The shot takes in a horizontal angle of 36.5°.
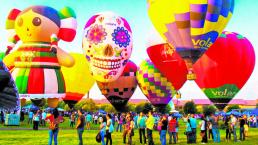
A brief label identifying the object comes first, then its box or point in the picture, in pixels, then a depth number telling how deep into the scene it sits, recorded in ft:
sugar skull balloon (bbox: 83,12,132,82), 87.15
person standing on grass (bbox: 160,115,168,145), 43.24
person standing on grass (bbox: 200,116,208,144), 50.88
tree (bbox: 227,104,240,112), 277.64
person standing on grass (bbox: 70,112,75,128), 87.35
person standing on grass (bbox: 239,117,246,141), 58.04
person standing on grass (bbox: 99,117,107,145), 39.63
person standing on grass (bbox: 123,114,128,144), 48.67
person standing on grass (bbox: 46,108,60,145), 37.58
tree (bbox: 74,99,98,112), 222.93
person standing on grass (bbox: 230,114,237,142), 55.77
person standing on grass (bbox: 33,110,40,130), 69.82
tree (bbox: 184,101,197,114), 260.09
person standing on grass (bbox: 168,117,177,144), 49.42
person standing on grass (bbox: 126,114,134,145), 47.18
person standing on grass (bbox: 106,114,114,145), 41.78
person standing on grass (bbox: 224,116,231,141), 57.06
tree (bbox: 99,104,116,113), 242.17
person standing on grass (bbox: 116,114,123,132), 76.28
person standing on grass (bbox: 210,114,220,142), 52.60
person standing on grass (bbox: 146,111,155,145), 44.14
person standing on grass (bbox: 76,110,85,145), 40.50
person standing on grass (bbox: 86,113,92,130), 83.10
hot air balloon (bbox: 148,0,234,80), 73.05
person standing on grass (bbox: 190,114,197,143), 49.01
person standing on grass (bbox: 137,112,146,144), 49.65
